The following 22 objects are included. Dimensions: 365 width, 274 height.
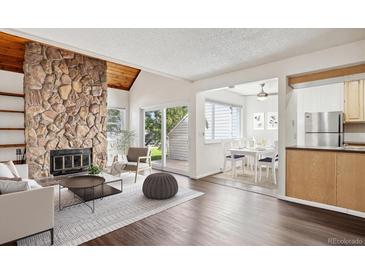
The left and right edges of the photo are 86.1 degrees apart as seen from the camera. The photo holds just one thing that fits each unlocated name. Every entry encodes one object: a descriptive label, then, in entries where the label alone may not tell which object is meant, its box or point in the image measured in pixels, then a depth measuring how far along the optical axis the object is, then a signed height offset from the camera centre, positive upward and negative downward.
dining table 4.62 -0.36
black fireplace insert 4.77 -0.60
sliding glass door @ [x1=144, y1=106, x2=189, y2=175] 5.56 -0.01
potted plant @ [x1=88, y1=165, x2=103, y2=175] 3.65 -0.62
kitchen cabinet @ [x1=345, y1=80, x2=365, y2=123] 4.32 +0.79
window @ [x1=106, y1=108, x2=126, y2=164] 6.66 +0.40
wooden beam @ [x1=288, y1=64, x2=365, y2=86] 2.86 +1.00
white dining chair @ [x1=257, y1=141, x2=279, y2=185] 4.52 -0.58
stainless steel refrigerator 4.51 +0.19
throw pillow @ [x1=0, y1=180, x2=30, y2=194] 1.89 -0.48
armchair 4.68 -0.61
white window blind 5.58 +0.49
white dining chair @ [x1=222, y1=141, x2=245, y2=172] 5.08 -0.53
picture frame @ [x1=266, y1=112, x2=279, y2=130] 6.46 +0.53
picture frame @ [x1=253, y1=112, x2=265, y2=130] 6.72 +0.55
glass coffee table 2.89 -0.75
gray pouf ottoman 3.34 -0.86
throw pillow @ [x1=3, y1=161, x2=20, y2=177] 3.03 -0.48
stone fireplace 4.46 +0.85
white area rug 2.14 -1.08
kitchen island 2.78 -0.61
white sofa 1.75 -0.73
